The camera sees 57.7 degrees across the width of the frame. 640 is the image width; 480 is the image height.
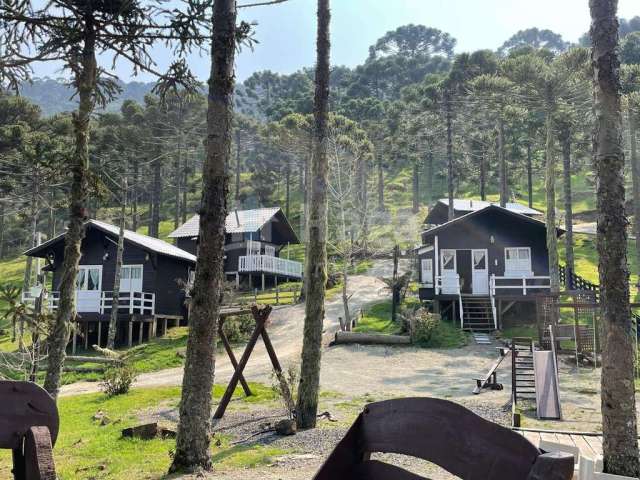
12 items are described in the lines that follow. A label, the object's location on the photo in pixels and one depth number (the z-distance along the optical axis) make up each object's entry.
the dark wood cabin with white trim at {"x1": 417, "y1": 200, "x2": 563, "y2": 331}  29.36
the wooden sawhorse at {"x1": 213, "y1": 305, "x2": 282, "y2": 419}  12.34
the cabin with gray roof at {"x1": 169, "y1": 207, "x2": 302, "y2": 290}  40.47
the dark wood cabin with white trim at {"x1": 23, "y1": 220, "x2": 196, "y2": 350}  30.25
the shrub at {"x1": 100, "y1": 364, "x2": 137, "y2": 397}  16.59
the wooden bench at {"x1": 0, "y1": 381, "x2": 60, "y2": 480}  2.94
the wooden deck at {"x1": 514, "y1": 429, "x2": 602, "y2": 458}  7.40
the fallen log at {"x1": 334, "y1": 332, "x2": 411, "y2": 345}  24.39
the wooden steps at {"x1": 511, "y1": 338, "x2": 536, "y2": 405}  13.64
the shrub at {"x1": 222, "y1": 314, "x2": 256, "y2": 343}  26.23
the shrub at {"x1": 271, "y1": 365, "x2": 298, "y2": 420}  11.40
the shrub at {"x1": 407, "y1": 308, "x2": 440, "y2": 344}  24.45
